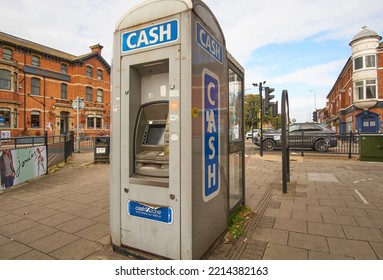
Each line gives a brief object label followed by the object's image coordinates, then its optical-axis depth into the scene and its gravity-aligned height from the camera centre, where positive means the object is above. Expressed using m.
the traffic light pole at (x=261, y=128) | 12.28 +0.39
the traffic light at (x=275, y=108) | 8.58 +1.23
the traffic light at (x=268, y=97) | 9.04 +1.71
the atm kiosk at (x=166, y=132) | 2.31 +0.10
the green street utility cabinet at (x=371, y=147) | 9.75 -0.33
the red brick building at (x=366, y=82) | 24.25 +6.22
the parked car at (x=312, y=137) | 12.60 +0.15
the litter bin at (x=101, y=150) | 9.65 -0.37
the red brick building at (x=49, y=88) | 22.67 +6.09
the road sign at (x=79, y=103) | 14.41 +2.38
